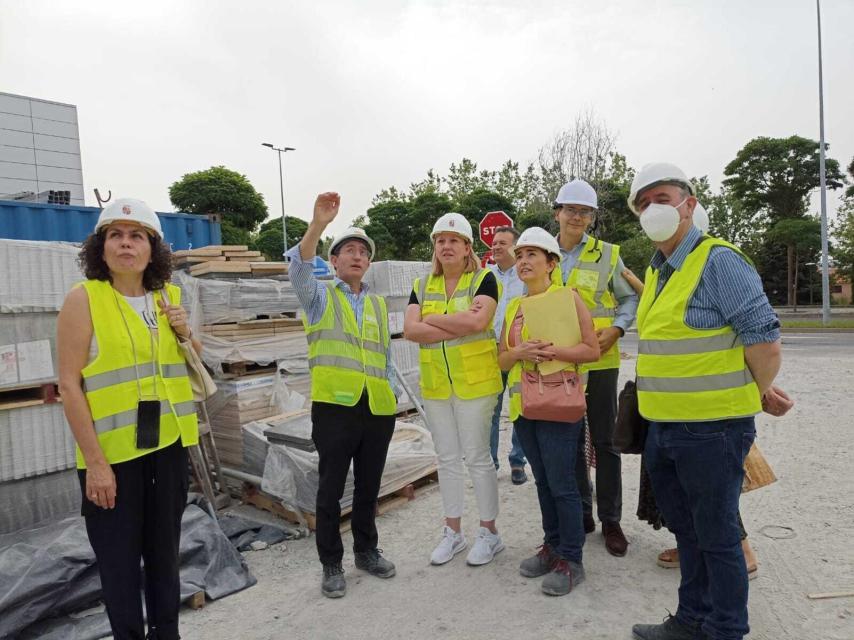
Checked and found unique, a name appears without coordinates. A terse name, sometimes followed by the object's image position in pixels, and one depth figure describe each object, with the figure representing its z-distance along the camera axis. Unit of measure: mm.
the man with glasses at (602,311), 3521
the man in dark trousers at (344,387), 3221
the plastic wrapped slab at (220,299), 5383
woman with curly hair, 2225
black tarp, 2883
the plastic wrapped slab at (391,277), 7148
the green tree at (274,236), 40156
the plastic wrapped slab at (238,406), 5125
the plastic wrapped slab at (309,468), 4164
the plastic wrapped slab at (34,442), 3861
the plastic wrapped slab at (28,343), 3879
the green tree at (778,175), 35656
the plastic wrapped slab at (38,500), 3861
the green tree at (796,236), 30609
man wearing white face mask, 2154
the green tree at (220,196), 36844
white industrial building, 19656
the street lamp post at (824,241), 19573
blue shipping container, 7949
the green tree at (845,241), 26156
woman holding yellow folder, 3078
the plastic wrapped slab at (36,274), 3910
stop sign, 8367
